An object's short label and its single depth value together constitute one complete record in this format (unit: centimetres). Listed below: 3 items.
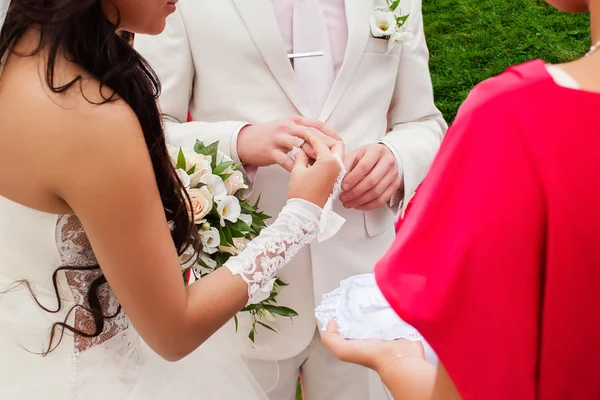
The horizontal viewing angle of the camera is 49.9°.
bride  113
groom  189
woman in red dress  74
